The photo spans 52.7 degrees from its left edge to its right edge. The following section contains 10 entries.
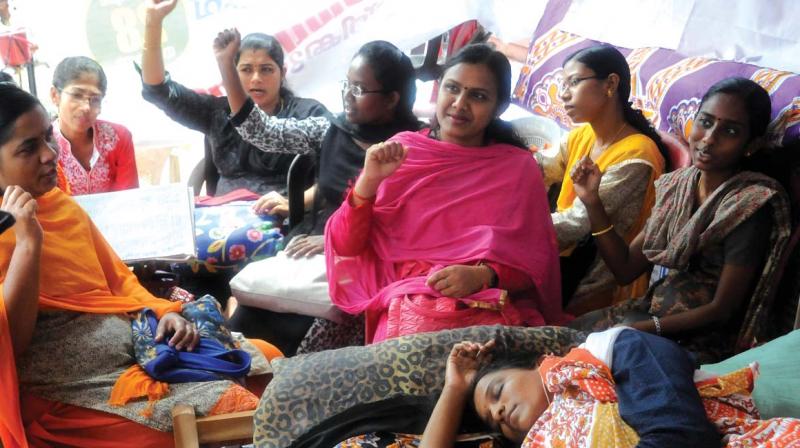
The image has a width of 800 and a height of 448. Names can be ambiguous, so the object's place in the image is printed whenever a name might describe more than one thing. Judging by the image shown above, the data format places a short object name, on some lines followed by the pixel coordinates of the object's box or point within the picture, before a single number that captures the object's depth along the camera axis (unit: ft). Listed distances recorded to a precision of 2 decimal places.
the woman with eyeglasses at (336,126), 8.64
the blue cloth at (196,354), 6.30
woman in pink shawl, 7.40
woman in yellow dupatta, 8.30
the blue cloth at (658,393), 4.53
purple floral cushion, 7.51
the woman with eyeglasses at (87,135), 10.07
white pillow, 7.89
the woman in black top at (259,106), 10.37
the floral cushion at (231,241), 9.36
